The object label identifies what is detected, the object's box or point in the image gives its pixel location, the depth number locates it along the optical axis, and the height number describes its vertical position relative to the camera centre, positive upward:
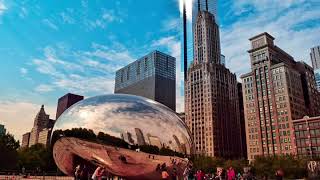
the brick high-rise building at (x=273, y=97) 93.00 +21.73
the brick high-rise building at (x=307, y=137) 82.25 +7.74
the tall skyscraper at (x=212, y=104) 113.50 +23.18
